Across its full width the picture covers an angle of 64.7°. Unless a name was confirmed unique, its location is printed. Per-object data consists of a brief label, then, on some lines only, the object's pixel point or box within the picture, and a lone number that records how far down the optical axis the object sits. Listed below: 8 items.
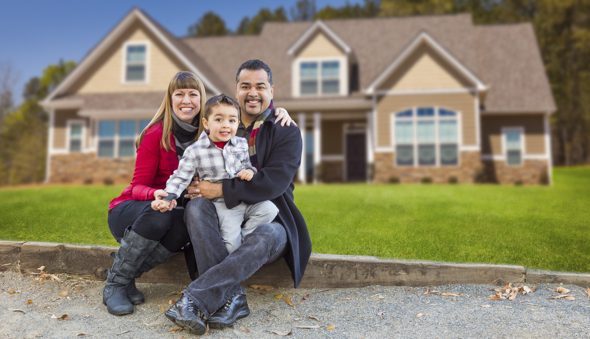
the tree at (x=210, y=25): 38.06
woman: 3.15
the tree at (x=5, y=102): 23.14
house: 14.88
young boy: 3.03
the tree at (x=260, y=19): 37.50
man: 2.86
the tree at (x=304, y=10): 39.81
